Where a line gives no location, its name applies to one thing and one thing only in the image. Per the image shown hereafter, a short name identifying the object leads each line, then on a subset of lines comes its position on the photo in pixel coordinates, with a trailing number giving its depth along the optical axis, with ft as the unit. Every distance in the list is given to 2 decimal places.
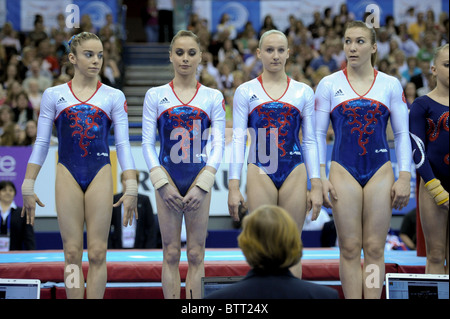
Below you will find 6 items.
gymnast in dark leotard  29.81
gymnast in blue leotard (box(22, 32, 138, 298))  28.91
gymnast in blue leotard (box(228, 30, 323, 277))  29.19
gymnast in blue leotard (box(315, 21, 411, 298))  28.81
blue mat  37.01
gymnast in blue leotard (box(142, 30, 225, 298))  29.19
